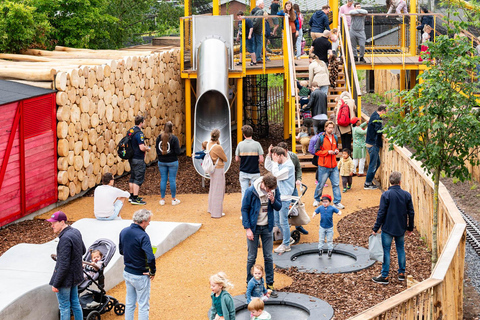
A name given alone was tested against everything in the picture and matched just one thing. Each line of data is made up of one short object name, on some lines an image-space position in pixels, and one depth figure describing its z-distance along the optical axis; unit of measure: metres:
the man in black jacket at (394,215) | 9.29
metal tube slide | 17.27
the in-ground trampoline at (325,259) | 10.17
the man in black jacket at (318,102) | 16.98
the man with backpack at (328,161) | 13.07
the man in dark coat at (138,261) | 7.93
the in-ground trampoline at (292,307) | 8.55
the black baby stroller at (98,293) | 8.45
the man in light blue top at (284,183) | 10.70
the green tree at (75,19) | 19.38
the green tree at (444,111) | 8.84
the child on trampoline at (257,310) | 7.40
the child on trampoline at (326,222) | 10.39
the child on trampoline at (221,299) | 7.41
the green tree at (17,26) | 16.67
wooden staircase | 16.52
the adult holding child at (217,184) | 12.97
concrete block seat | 8.00
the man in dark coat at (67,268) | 7.89
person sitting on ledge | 11.53
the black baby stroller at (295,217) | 10.93
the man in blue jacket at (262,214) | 8.95
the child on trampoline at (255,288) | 8.72
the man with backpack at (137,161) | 13.77
